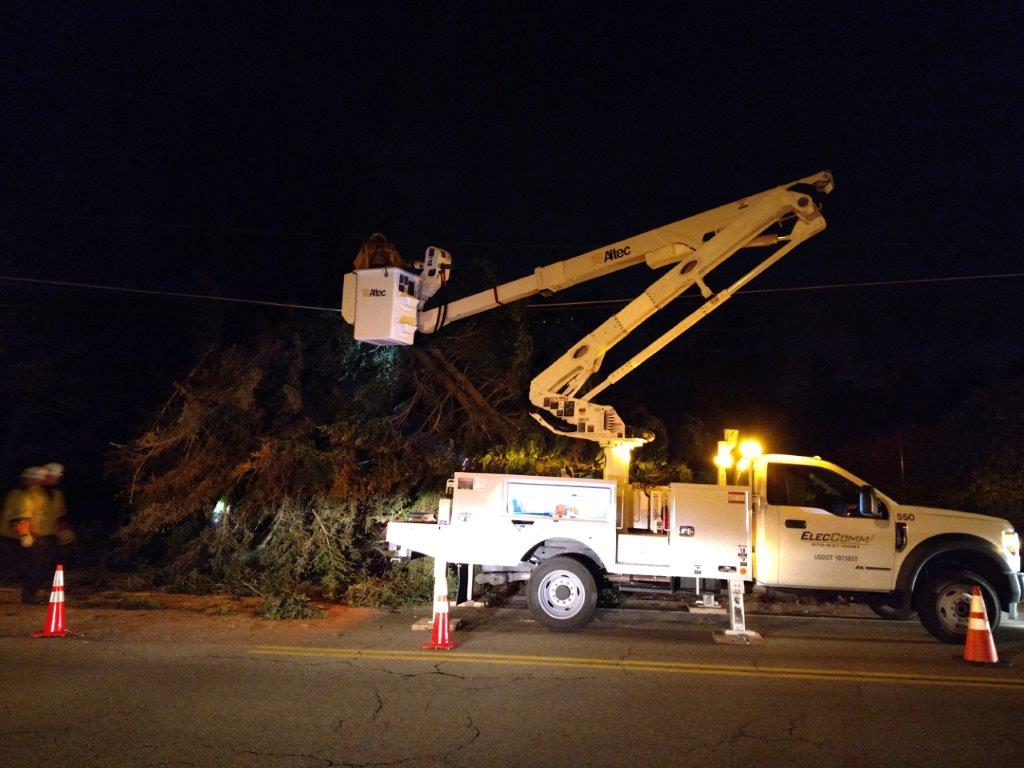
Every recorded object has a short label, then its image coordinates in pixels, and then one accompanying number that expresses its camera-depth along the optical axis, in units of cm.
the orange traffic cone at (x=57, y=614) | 886
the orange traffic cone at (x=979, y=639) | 835
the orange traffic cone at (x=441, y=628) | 867
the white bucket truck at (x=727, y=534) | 980
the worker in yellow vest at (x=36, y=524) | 1012
